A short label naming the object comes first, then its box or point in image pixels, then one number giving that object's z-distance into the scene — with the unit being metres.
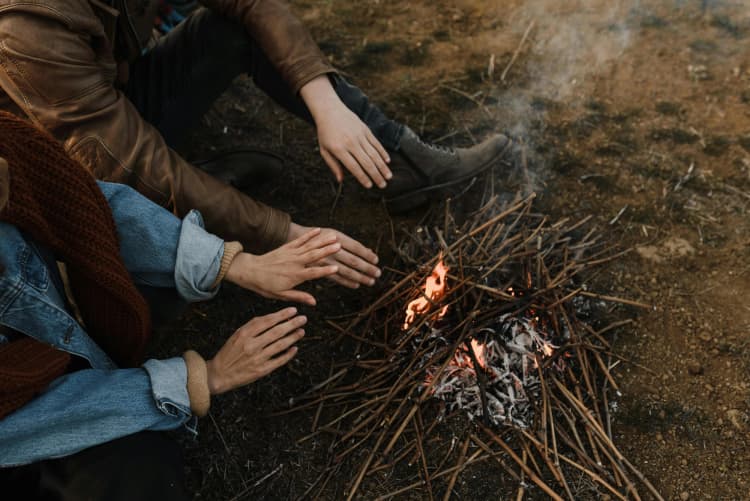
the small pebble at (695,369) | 2.43
